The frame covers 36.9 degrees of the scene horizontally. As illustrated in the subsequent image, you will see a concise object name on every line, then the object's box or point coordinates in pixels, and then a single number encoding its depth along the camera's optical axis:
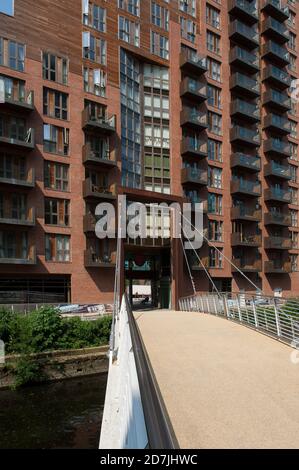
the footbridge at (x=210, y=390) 3.47
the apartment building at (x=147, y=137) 35.06
